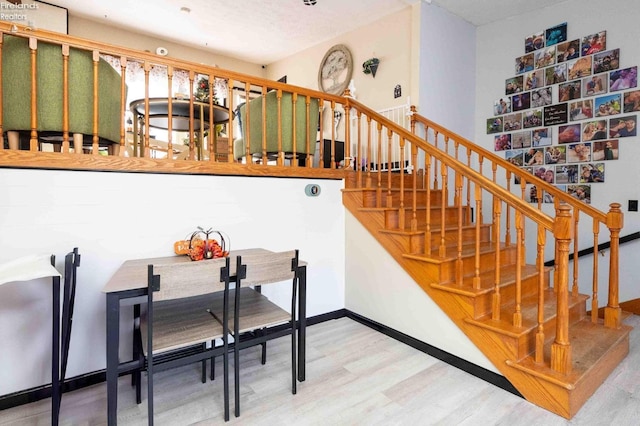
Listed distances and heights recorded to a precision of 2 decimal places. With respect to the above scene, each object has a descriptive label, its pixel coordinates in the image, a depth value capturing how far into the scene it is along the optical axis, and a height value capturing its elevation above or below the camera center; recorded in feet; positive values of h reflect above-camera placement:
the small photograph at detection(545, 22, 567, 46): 12.18 +6.12
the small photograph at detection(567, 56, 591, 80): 11.64 +4.69
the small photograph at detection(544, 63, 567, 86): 12.18 +4.66
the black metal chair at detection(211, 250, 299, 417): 5.80 -2.08
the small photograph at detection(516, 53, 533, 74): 13.04 +5.40
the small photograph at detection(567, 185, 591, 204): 11.69 +0.35
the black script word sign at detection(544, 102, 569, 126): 12.15 +3.20
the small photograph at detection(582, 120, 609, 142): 11.28 +2.41
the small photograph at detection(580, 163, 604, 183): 11.36 +0.99
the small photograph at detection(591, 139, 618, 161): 11.07 +1.71
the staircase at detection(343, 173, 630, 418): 6.15 -2.35
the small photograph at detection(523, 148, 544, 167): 12.80 +1.73
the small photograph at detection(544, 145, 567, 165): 12.21 +1.74
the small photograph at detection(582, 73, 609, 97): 11.26 +3.96
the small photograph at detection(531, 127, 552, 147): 12.61 +2.45
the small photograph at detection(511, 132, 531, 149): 13.12 +2.44
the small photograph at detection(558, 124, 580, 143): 11.88 +2.44
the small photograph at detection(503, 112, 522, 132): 13.34 +3.20
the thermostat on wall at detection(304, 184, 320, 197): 9.80 +0.37
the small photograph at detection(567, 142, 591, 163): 11.65 +1.73
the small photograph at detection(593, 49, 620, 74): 11.04 +4.67
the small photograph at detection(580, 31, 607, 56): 11.30 +5.38
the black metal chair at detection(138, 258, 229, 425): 5.06 -2.11
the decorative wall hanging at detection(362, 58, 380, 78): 14.53 +5.92
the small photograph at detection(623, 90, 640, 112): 10.64 +3.19
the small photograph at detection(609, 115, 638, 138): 10.73 +2.42
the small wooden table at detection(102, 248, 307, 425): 4.83 -1.48
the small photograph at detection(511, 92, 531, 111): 13.08 +3.96
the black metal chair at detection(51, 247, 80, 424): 5.79 -1.72
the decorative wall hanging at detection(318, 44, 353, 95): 16.12 +6.56
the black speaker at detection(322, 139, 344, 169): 14.20 +2.18
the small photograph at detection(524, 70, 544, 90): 12.74 +4.66
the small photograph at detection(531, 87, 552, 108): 12.57 +3.95
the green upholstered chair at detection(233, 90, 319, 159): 9.75 +2.31
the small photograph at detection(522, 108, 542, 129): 12.81 +3.20
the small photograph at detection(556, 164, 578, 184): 11.96 +1.01
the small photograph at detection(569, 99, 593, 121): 11.58 +3.20
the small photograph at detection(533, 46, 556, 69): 12.45 +5.43
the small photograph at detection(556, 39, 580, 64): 11.89 +5.40
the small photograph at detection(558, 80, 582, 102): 11.84 +3.96
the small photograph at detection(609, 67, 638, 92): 10.70 +3.95
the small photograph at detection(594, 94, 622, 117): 11.01 +3.20
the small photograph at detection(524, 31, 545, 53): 12.75 +6.12
